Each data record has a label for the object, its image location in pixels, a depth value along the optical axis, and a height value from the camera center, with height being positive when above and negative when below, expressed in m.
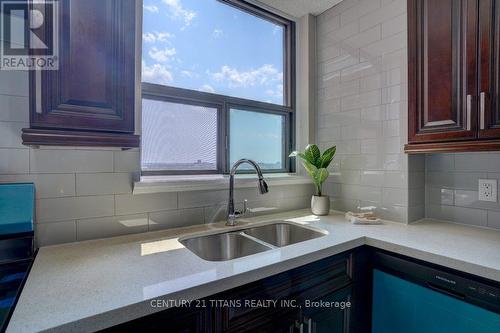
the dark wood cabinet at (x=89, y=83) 0.79 +0.26
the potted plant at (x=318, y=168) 1.75 -0.03
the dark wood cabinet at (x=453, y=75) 1.09 +0.42
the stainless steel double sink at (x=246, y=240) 1.31 -0.42
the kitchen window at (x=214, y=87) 1.49 +0.52
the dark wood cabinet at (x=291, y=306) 0.78 -0.52
